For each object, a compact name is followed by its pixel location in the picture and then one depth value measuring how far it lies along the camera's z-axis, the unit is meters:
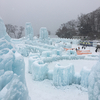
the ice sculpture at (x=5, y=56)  1.93
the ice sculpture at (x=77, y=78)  5.00
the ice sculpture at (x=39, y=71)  5.25
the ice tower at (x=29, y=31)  18.20
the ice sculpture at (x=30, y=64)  6.30
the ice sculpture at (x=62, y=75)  4.65
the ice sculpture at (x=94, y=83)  2.20
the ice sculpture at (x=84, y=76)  4.58
